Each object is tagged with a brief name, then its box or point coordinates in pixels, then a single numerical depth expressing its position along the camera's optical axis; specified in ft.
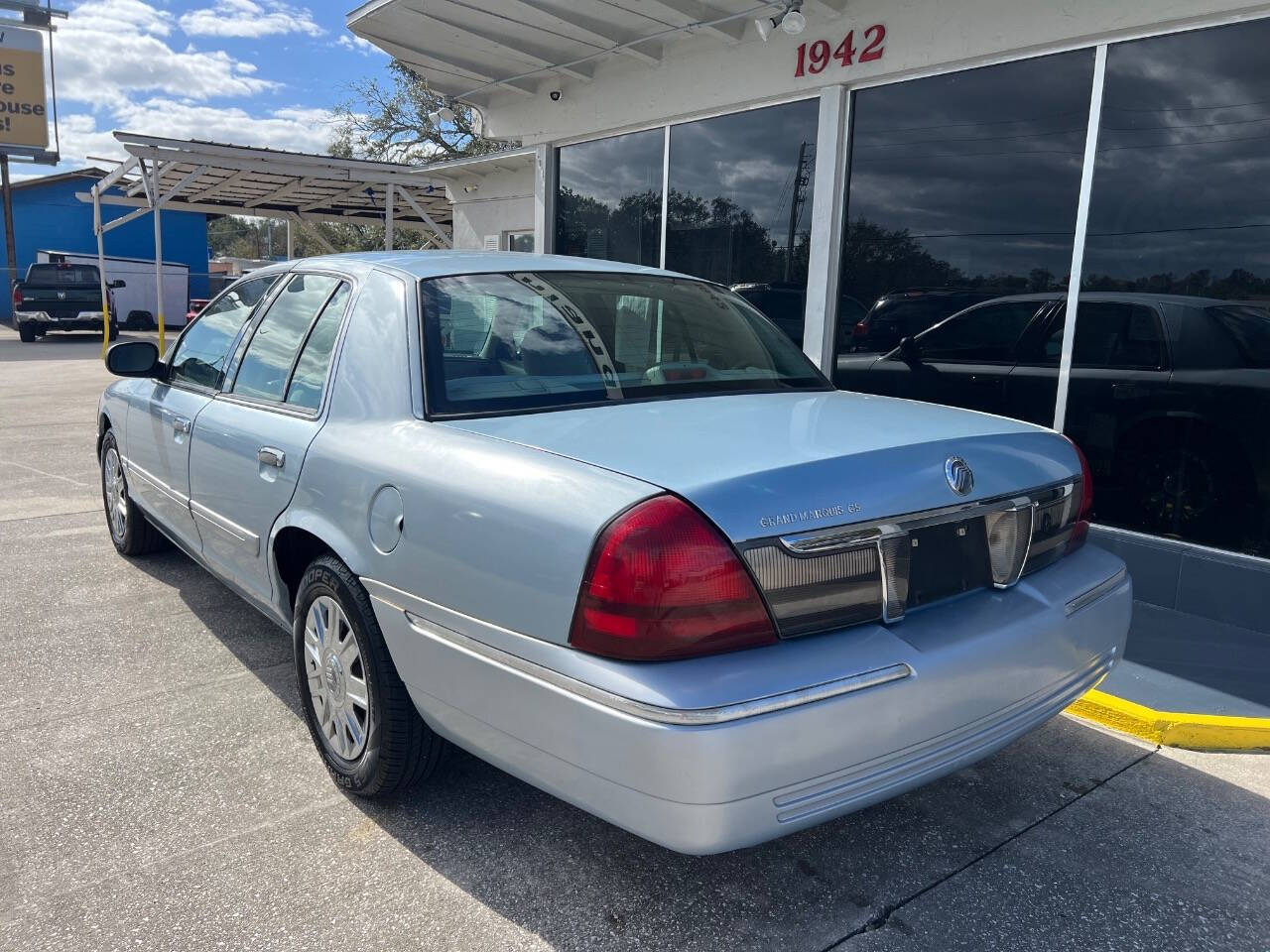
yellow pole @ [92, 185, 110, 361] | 53.98
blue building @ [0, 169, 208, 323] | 110.42
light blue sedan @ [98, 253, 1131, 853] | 6.52
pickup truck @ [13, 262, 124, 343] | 77.87
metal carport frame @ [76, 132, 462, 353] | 42.24
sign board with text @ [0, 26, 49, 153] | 106.63
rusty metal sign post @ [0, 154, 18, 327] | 101.19
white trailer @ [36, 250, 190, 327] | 91.81
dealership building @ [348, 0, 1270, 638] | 15.71
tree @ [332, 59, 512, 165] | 100.68
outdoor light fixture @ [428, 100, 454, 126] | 34.68
